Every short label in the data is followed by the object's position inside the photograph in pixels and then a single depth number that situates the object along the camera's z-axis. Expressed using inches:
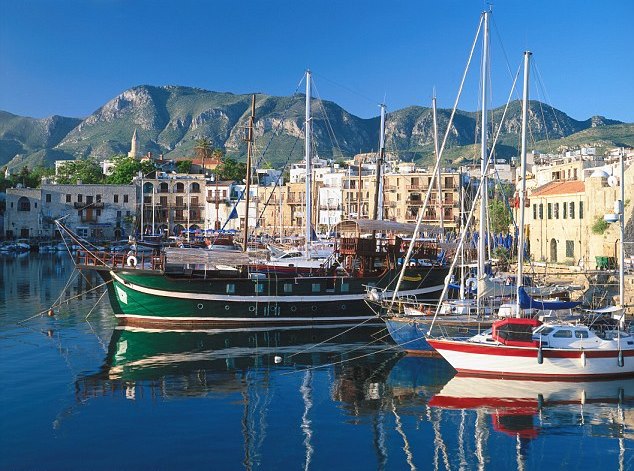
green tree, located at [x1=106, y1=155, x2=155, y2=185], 4566.9
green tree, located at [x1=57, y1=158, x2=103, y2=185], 4808.1
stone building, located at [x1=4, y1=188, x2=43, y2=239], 4242.1
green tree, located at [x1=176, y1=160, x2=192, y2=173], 4783.5
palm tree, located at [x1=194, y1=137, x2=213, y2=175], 5158.5
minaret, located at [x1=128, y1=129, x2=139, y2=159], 6422.2
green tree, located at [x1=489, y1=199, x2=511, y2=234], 2723.2
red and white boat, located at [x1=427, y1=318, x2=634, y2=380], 951.0
